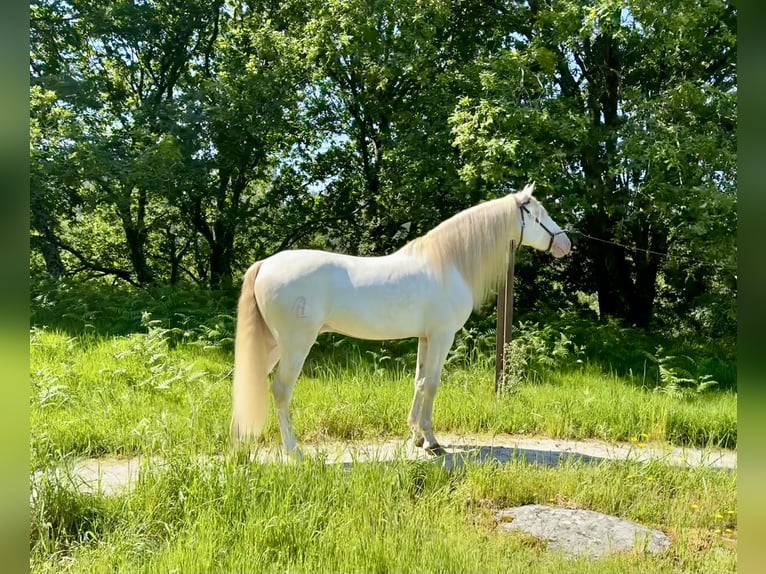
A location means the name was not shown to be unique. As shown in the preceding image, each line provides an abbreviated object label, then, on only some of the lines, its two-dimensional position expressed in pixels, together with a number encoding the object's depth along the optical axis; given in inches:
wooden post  221.9
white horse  152.3
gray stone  107.7
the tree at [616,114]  275.1
